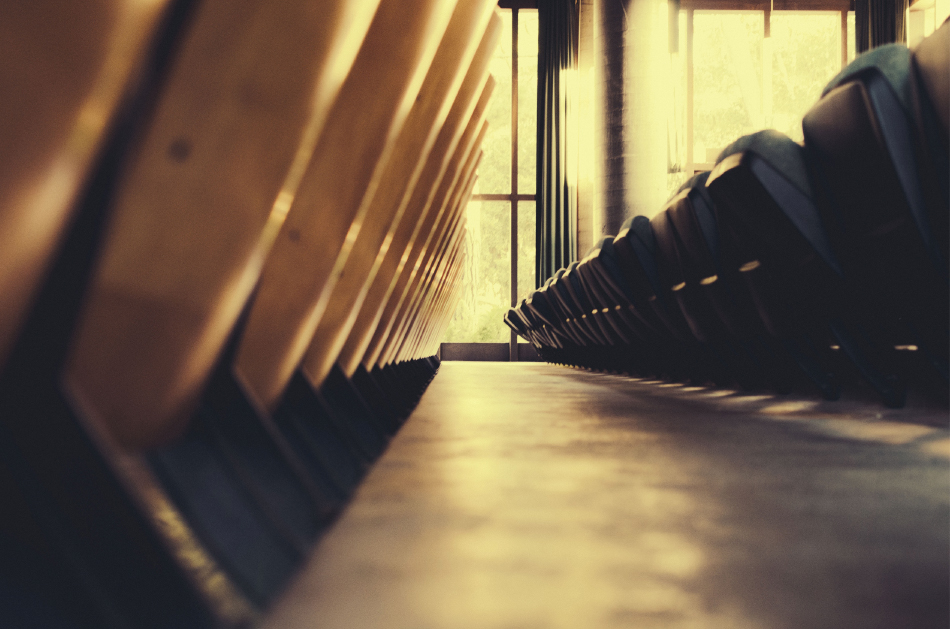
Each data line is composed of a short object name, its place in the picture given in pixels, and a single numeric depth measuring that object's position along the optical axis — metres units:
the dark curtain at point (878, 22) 10.41
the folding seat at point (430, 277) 2.41
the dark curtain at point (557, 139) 10.24
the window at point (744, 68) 10.44
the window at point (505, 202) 10.57
